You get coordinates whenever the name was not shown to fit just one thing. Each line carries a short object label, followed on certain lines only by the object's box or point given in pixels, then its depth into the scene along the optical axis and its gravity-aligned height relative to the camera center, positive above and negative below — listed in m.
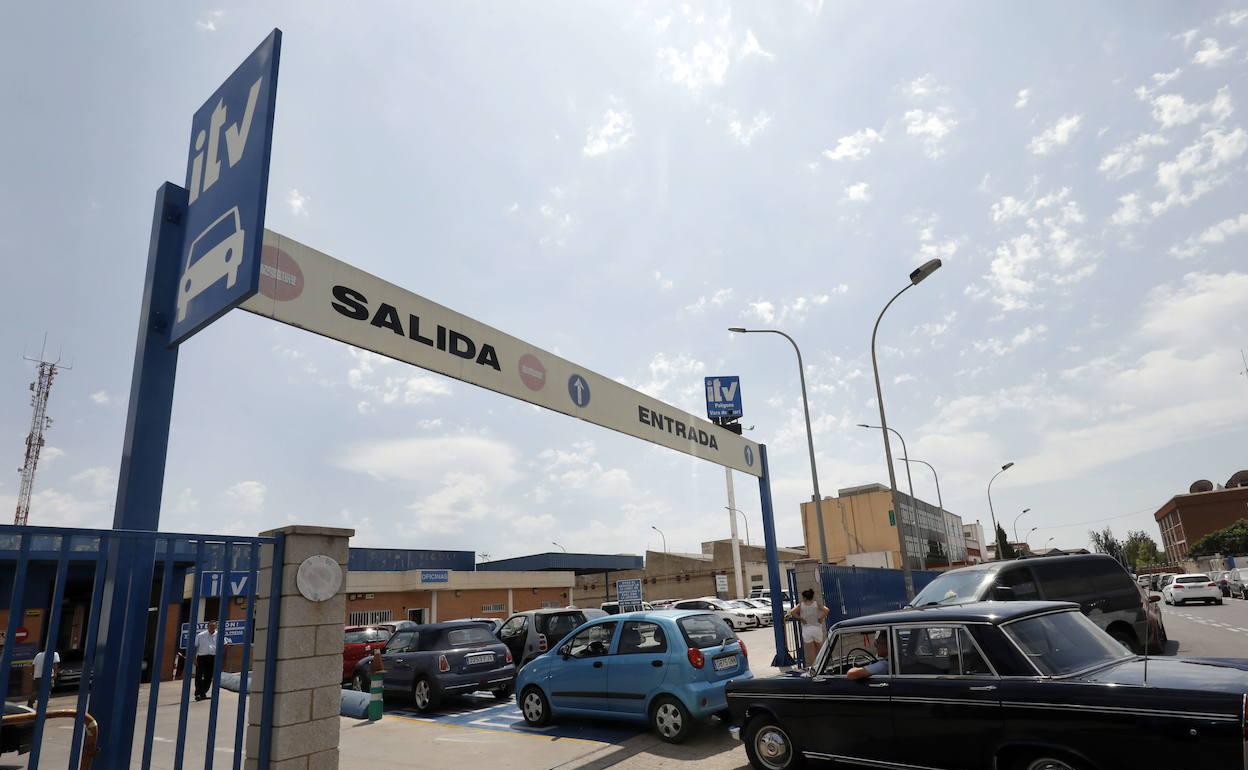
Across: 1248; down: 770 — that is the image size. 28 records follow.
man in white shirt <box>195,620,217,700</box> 14.69 -1.14
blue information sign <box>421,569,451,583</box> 34.06 +0.83
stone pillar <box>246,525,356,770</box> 5.05 -0.48
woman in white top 11.89 -0.75
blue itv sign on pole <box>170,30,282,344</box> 4.70 +2.76
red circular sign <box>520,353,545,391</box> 9.72 +2.91
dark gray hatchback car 12.06 -1.19
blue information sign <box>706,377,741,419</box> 18.77 +4.91
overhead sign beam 6.82 +2.91
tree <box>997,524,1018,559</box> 49.77 +1.40
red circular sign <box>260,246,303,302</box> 6.58 +2.98
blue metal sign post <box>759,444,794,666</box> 14.02 +0.33
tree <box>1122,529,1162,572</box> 107.67 +1.27
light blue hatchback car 8.46 -1.09
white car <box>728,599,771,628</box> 31.38 -1.36
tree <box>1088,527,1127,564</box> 104.31 +2.56
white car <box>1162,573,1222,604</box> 30.90 -1.38
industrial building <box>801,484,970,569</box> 66.94 +3.95
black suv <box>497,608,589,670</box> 15.61 -0.91
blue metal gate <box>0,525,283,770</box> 3.68 -0.10
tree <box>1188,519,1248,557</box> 75.50 +1.44
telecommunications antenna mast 57.66 +14.35
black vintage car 4.38 -0.94
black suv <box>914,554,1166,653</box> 11.28 -0.36
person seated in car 5.96 -0.76
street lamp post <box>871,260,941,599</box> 16.91 +4.06
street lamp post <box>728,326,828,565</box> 20.23 +3.96
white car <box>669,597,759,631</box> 27.62 -1.29
